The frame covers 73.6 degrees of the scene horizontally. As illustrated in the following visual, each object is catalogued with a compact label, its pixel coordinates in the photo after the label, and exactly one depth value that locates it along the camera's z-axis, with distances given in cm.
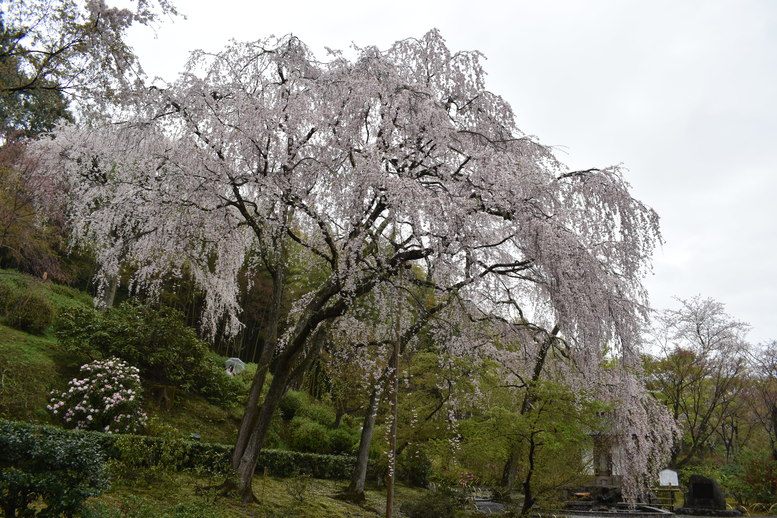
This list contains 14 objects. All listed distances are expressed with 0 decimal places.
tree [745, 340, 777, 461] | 2392
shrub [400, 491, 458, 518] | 1065
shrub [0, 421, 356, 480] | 545
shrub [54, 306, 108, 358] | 1365
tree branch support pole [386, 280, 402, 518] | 879
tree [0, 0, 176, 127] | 638
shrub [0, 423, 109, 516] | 456
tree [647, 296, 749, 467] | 2177
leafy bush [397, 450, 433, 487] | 1759
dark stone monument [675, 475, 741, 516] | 1667
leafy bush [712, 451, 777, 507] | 1833
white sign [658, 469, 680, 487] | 2047
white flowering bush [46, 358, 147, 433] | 1130
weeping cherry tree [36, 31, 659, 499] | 694
